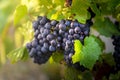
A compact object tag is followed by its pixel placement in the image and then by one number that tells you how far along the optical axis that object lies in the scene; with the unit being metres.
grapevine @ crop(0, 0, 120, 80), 0.92
